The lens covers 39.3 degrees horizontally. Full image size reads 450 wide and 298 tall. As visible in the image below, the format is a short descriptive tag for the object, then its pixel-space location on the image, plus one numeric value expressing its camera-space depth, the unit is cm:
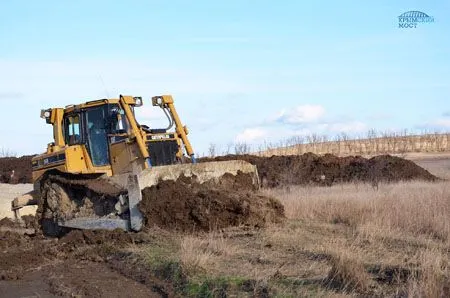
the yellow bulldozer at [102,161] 1463
